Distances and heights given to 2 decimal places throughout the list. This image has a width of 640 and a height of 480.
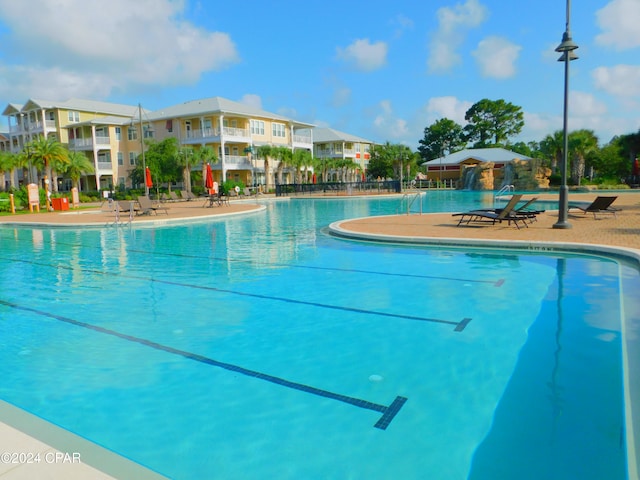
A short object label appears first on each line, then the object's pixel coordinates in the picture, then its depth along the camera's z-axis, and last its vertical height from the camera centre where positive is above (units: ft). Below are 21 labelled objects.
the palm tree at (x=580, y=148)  160.15 +11.12
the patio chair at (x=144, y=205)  76.28 -1.88
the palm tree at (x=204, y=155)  146.30 +11.14
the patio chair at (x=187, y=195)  136.56 -0.83
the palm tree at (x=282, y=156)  164.66 +11.48
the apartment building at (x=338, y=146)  234.99 +21.20
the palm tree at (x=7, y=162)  157.48 +11.45
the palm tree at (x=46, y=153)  116.47 +10.34
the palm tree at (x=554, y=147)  166.40 +12.22
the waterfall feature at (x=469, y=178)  191.31 +2.73
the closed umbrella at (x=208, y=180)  101.45 +2.44
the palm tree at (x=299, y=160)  169.99 +10.27
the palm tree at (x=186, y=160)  144.56 +9.61
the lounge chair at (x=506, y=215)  49.88 -3.26
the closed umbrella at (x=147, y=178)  99.19 +3.19
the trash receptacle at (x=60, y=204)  103.55 -1.79
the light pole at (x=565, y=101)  43.45 +7.55
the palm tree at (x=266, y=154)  160.66 +12.03
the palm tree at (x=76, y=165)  148.96 +9.22
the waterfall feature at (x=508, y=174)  181.11 +3.52
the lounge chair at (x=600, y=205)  55.31 -2.74
